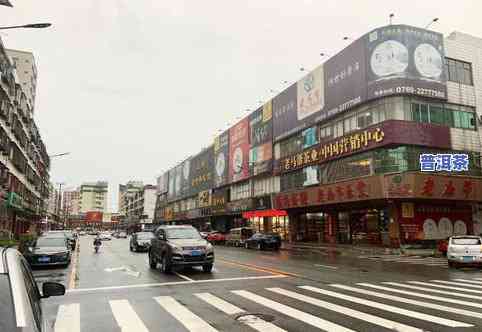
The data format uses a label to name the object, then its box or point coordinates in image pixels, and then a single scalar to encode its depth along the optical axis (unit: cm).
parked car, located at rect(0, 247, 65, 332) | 268
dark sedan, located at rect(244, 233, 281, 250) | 3588
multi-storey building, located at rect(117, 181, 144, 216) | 18288
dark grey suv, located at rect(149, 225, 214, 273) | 1562
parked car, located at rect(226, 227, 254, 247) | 4200
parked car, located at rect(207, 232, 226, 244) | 4884
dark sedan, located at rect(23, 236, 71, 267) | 1933
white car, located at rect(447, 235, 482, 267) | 1875
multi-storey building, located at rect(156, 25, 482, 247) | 3216
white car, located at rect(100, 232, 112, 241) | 6476
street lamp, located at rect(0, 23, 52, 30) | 1248
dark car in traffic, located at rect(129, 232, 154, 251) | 3161
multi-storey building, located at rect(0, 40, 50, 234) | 3975
